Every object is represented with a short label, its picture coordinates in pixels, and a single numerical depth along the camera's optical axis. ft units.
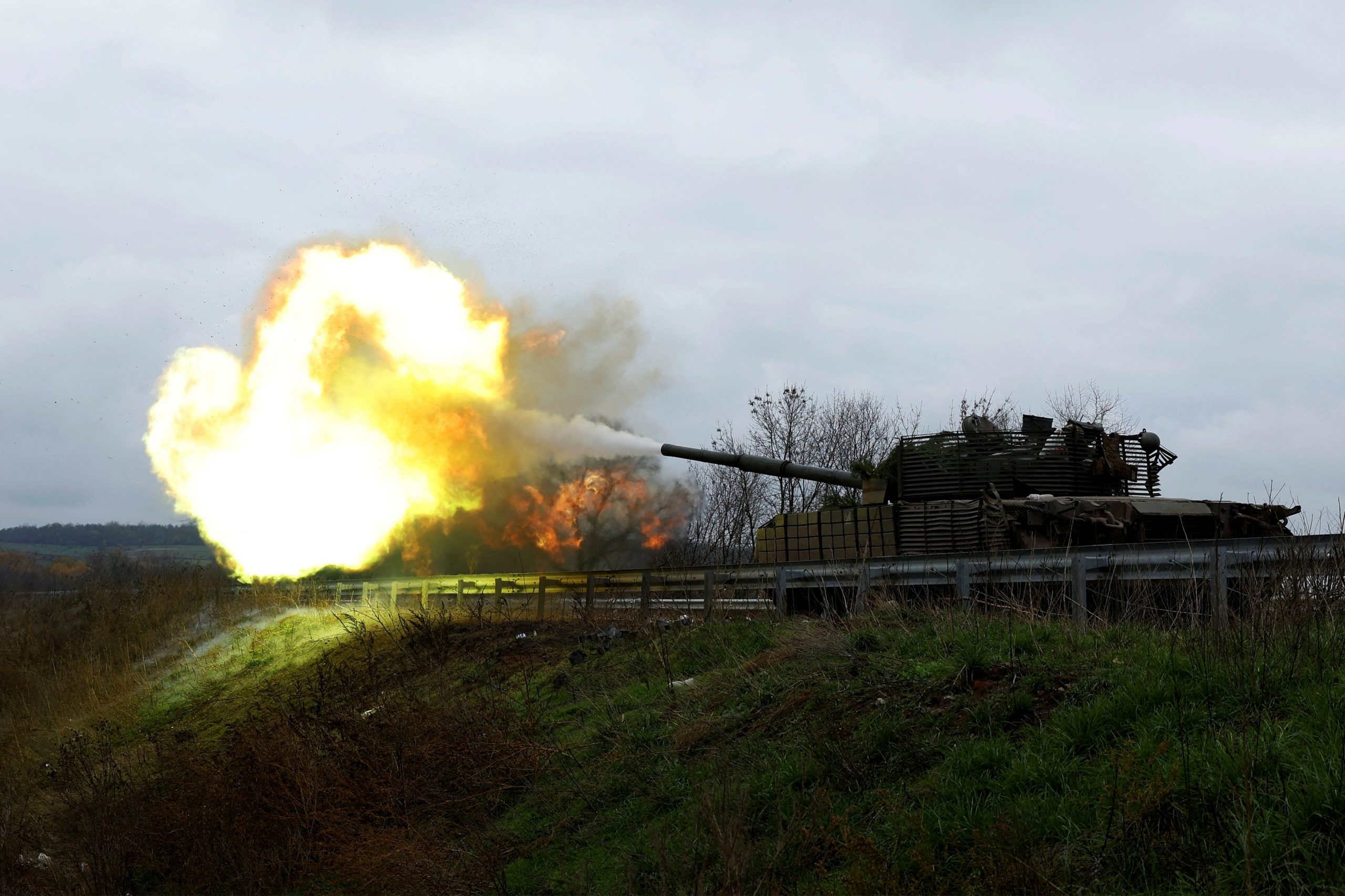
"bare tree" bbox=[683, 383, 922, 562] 149.69
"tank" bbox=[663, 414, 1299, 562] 59.72
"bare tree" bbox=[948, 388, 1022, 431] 130.62
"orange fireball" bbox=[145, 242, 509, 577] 105.70
